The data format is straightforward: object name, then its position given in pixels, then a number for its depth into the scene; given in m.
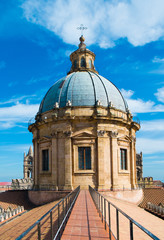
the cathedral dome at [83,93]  24.77
